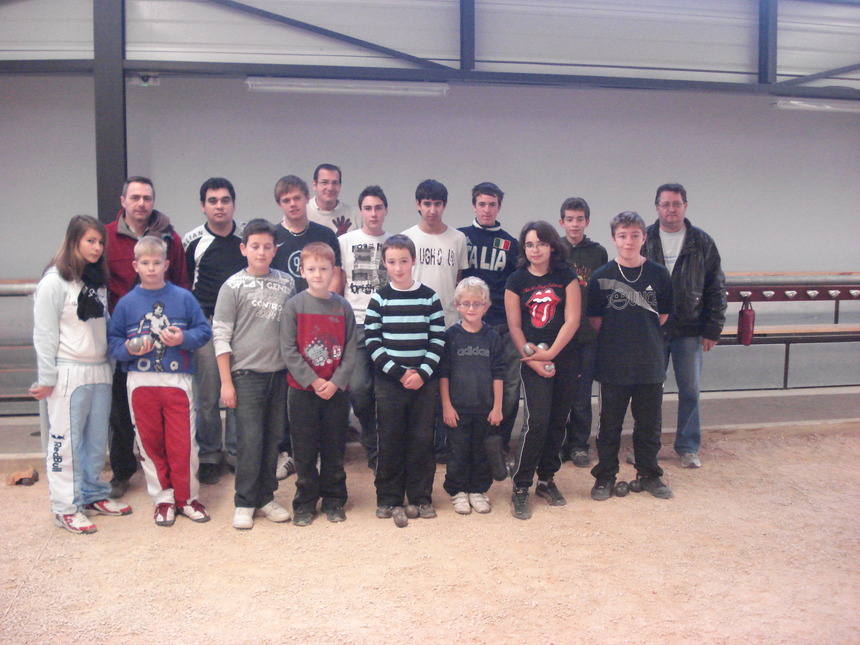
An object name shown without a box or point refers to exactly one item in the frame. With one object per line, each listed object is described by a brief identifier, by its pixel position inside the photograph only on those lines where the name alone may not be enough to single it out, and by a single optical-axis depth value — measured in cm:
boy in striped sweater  366
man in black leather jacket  448
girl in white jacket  351
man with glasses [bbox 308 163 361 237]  452
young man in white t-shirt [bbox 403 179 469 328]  417
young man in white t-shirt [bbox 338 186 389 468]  419
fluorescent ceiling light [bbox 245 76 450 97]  622
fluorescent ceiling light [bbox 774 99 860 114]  730
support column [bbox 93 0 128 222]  546
